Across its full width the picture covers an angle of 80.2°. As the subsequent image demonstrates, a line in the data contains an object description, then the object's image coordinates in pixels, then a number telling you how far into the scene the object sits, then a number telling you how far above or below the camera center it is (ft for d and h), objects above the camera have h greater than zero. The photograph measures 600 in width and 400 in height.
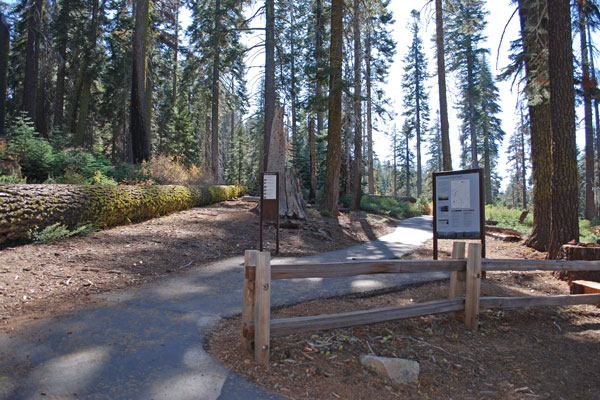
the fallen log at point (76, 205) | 20.15 +0.22
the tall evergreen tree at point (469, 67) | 109.91 +47.23
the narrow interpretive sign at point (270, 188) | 26.76 +1.48
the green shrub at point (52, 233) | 21.21 -1.52
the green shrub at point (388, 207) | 72.84 +0.05
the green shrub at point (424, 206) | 107.18 +0.34
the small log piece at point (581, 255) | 20.90 -2.91
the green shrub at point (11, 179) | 26.03 +2.18
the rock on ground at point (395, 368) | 11.10 -5.10
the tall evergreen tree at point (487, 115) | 136.32 +37.01
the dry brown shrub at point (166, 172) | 47.88 +5.05
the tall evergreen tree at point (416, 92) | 150.00 +50.18
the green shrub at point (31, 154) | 34.32 +5.27
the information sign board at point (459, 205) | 21.65 +0.12
